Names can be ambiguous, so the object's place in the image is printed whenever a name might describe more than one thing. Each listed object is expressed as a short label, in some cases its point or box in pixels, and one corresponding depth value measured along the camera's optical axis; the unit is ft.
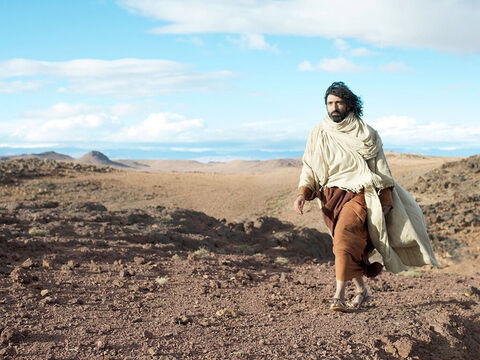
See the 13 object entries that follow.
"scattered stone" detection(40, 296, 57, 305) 17.11
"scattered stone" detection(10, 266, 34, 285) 19.30
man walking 16.81
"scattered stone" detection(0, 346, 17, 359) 12.66
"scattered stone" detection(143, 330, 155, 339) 14.19
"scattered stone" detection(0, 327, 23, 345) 13.39
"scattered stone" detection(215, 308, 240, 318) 16.90
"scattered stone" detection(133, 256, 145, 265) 24.99
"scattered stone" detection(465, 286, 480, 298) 21.93
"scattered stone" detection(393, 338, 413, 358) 14.98
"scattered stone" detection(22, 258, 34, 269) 21.46
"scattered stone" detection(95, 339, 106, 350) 13.30
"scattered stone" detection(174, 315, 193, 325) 15.70
